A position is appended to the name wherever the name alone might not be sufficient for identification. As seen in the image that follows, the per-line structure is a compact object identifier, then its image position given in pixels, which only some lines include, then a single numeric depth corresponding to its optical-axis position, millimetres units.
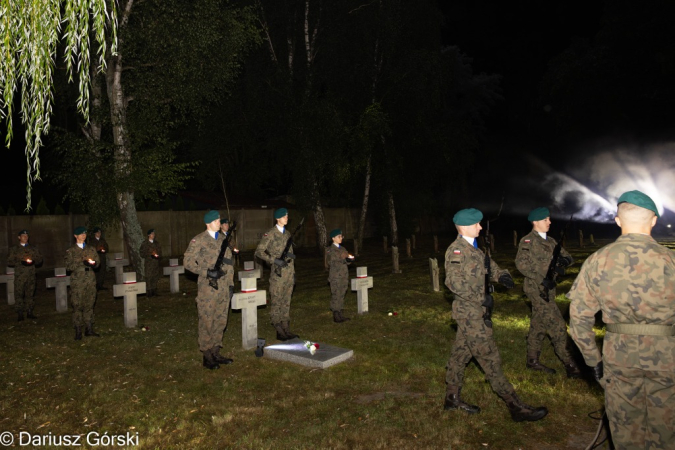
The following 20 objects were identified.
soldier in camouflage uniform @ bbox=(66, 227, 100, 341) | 9477
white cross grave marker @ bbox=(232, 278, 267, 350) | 8727
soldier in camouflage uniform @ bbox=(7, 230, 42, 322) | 11273
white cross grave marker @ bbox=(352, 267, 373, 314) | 11664
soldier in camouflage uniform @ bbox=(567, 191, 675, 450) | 3580
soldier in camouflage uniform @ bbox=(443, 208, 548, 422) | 5445
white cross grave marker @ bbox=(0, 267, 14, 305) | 13664
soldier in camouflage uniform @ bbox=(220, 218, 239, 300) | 7883
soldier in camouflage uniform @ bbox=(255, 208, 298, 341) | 9102
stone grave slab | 7598
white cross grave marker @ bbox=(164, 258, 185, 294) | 15297
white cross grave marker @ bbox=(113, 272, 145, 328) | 10484
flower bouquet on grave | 7914
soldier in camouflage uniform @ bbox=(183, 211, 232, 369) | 7719
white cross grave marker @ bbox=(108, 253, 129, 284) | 15094
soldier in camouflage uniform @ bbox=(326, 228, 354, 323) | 10648
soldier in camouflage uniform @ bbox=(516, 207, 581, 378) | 6891
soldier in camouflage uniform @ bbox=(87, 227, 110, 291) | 14377
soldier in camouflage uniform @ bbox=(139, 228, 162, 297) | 14383
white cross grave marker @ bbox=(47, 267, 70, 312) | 12508
